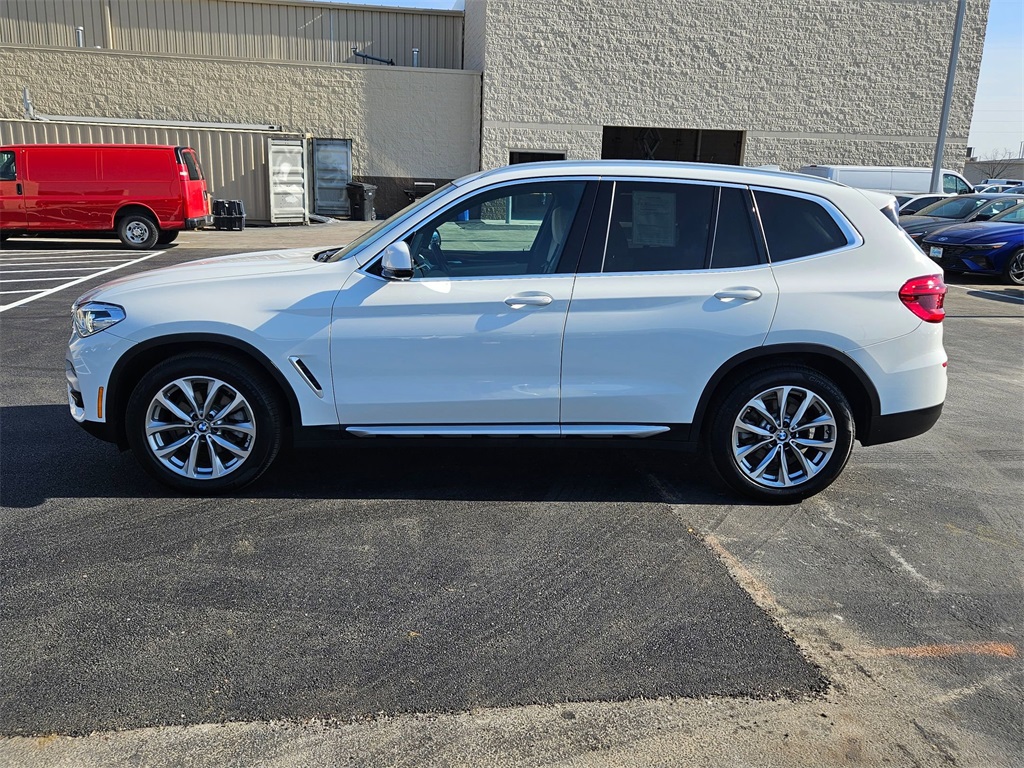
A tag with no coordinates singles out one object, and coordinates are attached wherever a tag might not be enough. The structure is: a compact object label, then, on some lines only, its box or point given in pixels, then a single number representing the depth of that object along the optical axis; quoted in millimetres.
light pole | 22297
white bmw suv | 4445
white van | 25406
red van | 17453
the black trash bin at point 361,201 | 27234
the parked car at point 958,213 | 16406
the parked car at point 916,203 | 20875
